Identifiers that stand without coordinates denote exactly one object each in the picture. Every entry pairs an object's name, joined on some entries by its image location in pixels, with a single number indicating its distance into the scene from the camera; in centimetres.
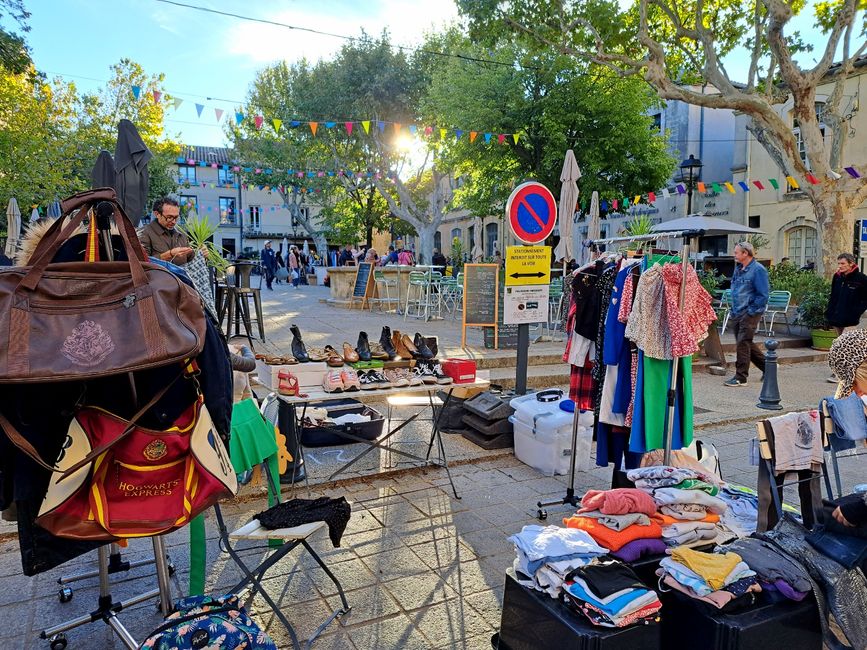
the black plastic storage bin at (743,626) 223
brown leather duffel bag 159
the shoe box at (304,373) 437
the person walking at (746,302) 823
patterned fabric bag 198
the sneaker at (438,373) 486
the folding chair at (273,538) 255
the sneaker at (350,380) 440
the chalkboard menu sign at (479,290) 936
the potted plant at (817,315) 1105
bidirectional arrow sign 616
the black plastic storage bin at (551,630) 217
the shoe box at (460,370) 491
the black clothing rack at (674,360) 358
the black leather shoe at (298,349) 456
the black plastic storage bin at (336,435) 523
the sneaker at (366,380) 451
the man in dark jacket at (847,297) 877
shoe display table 418
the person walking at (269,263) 2385
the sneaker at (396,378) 462
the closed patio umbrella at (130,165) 518
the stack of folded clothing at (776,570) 239
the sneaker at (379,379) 457
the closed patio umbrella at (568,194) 1049
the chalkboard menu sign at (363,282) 1491
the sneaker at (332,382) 434
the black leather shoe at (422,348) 513
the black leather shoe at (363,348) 491
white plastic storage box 486
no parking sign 576
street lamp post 1399
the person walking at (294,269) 2671
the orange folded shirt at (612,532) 266
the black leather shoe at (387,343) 511
